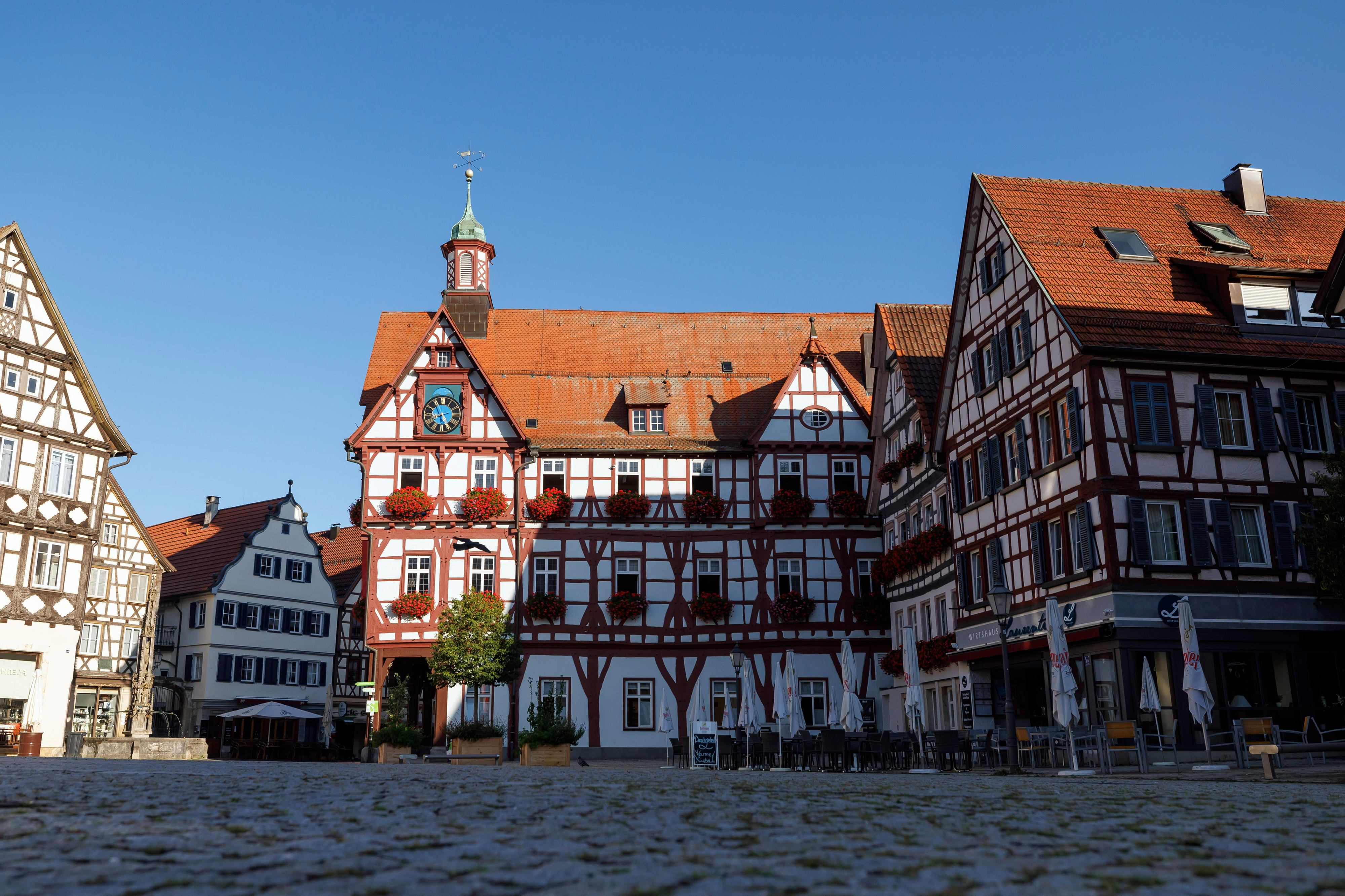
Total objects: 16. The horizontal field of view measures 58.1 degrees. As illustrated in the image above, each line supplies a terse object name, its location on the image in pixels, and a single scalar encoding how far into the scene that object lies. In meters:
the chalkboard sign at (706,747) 25.16
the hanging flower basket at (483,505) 37.88
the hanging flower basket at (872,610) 37.75
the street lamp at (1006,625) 20.25
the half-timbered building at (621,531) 37.84
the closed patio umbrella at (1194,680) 19.34
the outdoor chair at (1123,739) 18.73
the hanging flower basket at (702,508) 38.94
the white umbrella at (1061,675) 20.33
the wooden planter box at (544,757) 28.94
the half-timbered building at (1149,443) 24.11
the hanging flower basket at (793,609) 37.91
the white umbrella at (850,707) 25.94
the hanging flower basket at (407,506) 37.62
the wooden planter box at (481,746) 31.09
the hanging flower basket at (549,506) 38.31
